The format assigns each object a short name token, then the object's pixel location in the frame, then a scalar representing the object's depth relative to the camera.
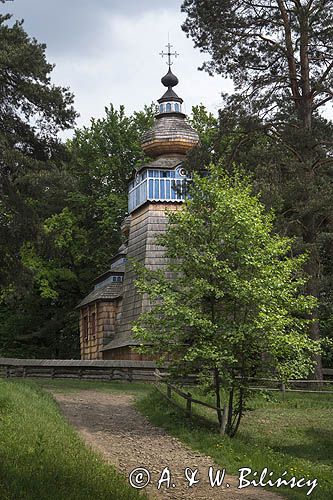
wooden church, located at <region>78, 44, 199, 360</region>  32.47
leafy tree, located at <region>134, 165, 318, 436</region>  14.99
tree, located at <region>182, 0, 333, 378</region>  24.56
